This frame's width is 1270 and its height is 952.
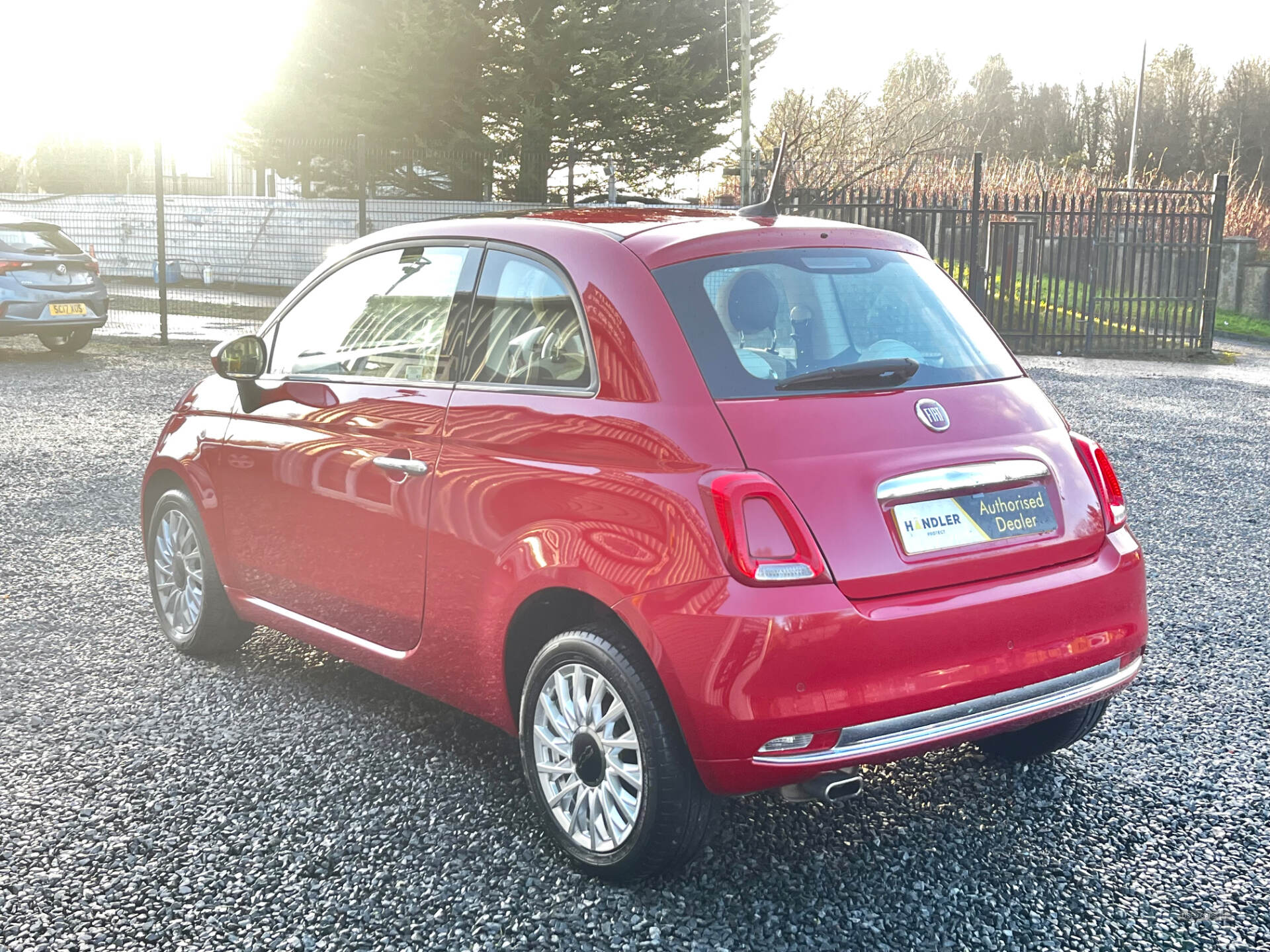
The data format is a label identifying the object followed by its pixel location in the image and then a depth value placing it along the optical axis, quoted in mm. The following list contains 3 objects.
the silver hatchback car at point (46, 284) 15461
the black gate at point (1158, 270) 17797
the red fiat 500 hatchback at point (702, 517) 2879
